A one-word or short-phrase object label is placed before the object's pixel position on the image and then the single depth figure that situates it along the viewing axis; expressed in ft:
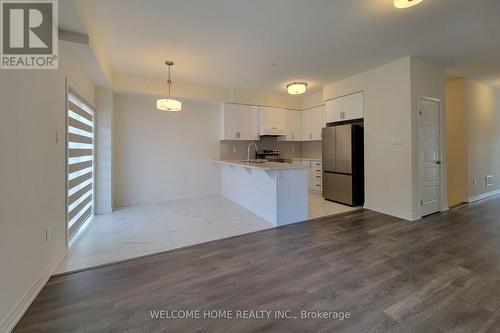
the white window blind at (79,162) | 9.52
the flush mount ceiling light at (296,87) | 14.14
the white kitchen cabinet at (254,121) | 18.86
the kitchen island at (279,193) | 11.44
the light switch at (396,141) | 12.20
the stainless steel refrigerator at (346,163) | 14.58
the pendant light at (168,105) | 11.68
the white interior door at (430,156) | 12.38
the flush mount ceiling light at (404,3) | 6.68
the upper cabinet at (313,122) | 19.24
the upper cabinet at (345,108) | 14.52
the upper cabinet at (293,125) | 20.71
